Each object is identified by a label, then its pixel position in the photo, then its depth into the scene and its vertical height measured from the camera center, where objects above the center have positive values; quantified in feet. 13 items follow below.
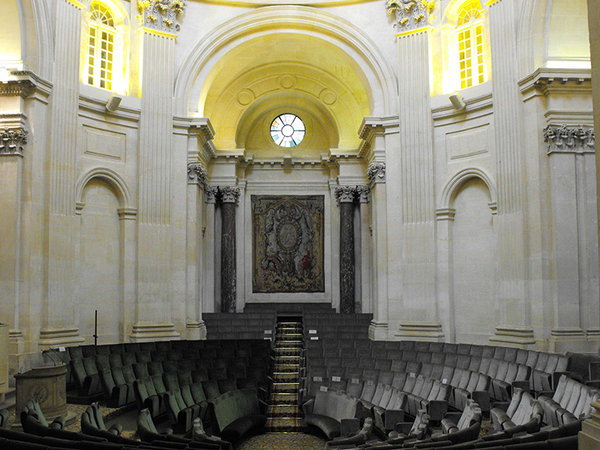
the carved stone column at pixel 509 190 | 49.55 +7.20
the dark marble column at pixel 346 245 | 78.18 +4.04
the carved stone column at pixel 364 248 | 79.56 +3.69
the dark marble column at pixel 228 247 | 78.72 +3.98
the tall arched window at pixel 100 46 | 59.72 +23.55
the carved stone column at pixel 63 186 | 49.44 +7.91
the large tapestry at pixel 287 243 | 85.25 +4.75
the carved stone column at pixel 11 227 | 45.85 +4.07
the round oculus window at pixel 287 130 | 89.76 +22.10
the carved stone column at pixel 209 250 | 78.54 +3.64
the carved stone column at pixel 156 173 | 59.52 +10.61
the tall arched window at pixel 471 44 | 59.77 +23.45
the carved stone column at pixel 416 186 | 59.00 +9.03
